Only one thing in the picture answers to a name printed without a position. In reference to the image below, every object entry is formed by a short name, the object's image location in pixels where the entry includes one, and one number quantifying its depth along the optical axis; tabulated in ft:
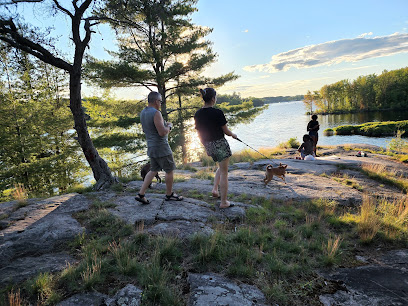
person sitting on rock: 34.16
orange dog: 20.93
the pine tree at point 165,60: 39.73
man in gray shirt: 12.44
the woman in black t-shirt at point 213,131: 12.64
